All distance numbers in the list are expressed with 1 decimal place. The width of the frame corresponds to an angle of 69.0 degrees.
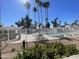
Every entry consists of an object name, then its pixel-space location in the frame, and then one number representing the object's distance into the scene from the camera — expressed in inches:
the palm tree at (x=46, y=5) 609.0
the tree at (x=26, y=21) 792.9
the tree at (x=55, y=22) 852.0
